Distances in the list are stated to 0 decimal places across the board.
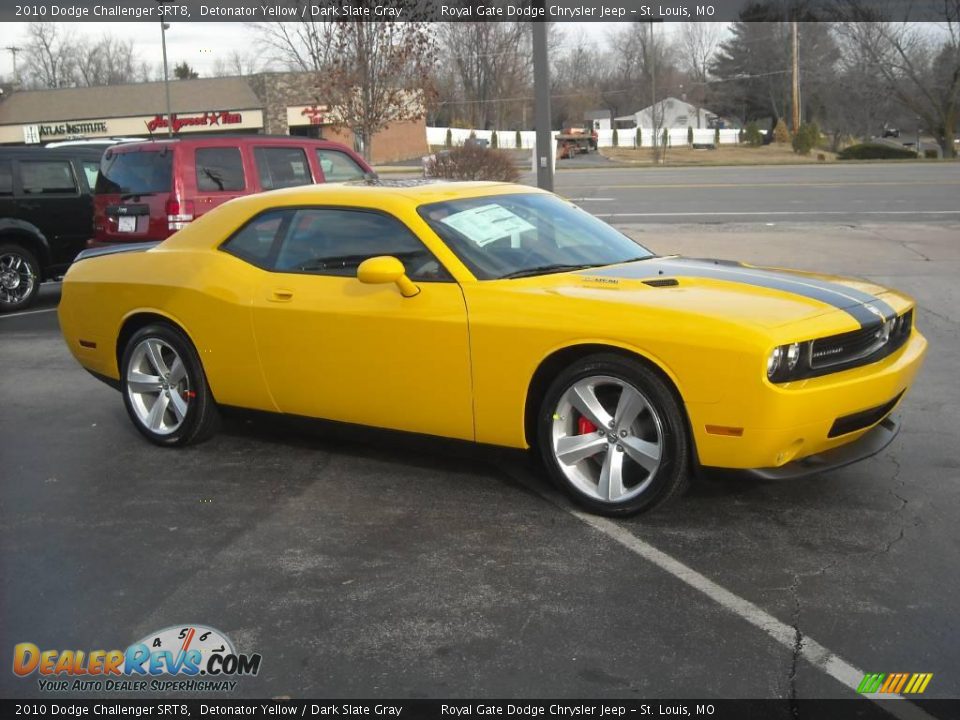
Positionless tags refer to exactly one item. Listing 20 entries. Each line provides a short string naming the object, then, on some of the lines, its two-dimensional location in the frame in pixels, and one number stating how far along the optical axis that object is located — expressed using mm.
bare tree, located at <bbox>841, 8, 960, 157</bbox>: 59406
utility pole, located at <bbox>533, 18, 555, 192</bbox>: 12117
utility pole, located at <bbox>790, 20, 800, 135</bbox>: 65538
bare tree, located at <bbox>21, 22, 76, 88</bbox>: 79562
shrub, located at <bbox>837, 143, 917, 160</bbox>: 49219
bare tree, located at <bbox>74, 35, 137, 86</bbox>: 84562
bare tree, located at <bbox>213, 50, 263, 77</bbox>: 85400
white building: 106312
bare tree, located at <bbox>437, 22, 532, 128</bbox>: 50031
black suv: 12266
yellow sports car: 4547
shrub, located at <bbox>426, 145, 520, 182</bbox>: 18172
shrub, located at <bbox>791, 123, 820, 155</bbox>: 58812
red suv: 11180
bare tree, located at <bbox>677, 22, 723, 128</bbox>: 99875
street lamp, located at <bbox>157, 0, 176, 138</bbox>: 42694
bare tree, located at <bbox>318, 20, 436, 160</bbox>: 19578
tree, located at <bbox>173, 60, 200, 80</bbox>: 89000
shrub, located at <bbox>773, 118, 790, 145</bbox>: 75312
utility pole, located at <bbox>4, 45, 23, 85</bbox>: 69625
